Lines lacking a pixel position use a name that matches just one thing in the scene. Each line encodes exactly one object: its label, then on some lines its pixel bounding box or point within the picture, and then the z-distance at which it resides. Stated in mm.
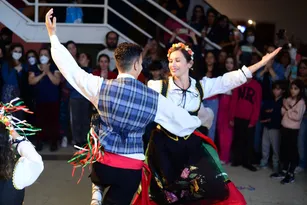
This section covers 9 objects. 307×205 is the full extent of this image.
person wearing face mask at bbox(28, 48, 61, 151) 6664
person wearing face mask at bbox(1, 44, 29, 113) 6387
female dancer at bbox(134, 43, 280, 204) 4035
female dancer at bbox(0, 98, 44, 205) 2949
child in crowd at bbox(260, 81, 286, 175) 6332
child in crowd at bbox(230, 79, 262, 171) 6430
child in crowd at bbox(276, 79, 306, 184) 6009
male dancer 3393
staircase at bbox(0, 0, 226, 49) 7555
